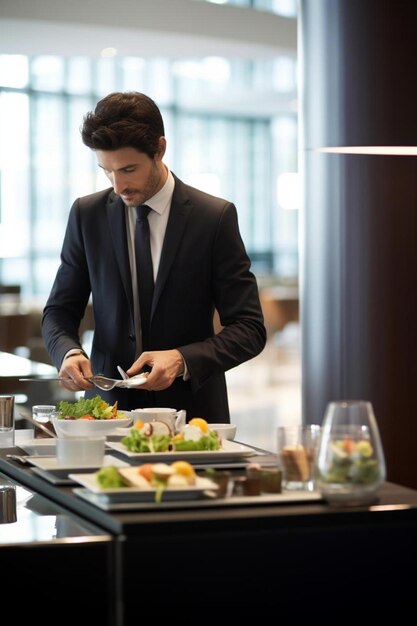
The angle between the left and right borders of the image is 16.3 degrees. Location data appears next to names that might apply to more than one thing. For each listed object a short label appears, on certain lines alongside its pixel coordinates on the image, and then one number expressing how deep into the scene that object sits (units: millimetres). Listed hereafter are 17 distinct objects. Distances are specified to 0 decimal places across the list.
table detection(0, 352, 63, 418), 7222
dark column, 5942
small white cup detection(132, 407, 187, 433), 3413
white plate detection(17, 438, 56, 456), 3388
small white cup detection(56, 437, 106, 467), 2913
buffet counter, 2288
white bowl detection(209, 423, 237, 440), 3438
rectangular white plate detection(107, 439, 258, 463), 2938
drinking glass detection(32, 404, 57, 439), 3682
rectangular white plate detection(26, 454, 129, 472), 2900
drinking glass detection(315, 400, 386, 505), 2428
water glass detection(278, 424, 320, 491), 2608
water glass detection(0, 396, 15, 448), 3712
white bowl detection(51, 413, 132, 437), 3405
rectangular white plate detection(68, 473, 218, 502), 2428
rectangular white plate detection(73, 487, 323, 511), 2406
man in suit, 4320
